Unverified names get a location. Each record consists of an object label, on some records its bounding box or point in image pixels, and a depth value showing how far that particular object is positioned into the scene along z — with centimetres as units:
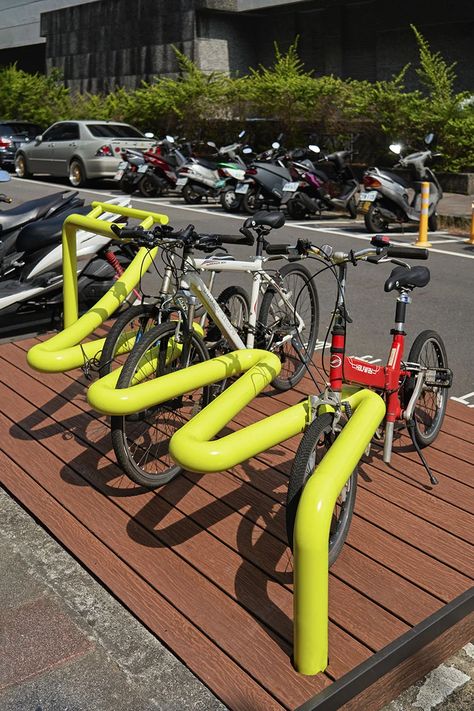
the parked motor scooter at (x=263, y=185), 1518
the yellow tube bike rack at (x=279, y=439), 285
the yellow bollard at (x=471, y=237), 1250
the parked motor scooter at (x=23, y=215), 754
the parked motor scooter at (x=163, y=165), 1803
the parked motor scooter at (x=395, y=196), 1305
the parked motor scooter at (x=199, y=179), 1733
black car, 2511
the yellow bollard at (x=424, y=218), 1263
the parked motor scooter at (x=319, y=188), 1480
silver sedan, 1984
